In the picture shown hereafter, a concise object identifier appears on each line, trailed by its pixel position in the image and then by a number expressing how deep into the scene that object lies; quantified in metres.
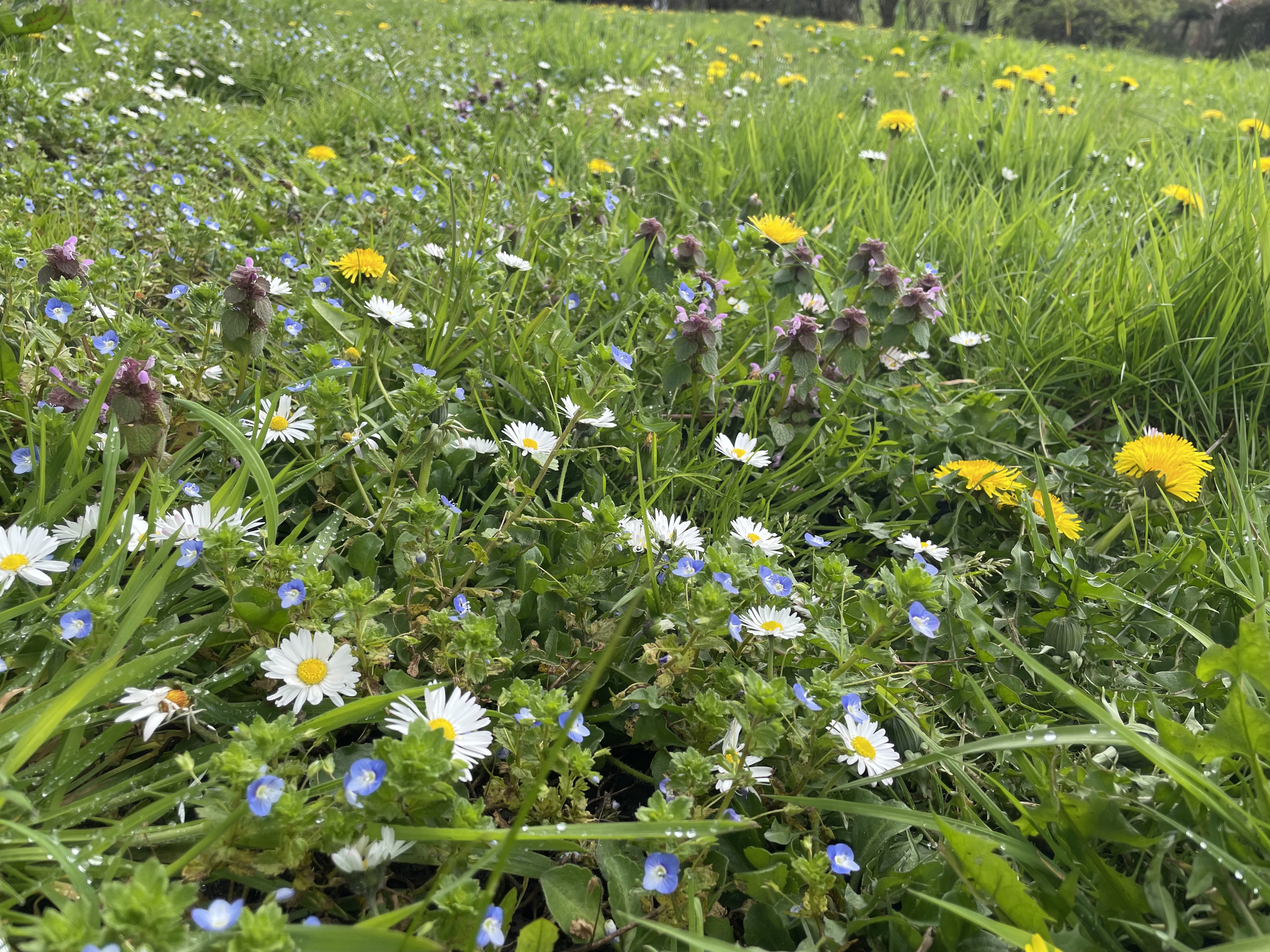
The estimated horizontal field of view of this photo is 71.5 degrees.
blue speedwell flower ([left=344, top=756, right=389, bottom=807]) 0.20
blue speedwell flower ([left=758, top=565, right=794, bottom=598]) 0.26
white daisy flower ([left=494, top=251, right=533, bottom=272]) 0.39
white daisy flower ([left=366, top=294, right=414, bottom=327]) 0.33
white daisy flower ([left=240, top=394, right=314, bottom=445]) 0.30
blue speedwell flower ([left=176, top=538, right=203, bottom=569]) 0.25
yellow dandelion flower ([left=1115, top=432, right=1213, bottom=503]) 0.33
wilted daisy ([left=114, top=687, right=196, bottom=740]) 0.21
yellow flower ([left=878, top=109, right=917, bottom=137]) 0.64
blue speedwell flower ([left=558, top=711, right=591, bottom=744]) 0.22
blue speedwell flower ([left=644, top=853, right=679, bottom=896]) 0.20
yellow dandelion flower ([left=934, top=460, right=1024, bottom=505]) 0.33
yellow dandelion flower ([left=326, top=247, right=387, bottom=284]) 0.39
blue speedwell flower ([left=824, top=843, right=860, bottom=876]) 0.21
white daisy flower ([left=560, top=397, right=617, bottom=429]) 0.31
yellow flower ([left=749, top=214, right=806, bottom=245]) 0.47
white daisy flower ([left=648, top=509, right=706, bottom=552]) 0.30
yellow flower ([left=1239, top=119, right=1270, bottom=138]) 0.66
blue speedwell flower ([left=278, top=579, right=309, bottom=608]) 0.24
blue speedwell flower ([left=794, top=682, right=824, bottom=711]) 0.23
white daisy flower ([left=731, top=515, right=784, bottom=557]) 0.30
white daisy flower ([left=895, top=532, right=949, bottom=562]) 0.31
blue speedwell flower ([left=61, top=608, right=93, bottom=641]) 0.22
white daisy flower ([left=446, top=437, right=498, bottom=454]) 0.32
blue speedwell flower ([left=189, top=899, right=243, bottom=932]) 0.17
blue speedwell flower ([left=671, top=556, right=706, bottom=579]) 0.26
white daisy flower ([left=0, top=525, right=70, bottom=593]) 0.24
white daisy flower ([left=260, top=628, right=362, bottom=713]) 0.23
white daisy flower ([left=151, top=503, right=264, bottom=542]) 0.26
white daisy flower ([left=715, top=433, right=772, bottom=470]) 0.34
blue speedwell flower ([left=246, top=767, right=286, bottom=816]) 0.19
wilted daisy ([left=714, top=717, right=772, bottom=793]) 0.22
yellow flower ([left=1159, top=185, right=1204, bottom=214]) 0.54
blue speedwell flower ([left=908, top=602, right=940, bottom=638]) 0.25
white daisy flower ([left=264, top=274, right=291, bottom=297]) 0.36
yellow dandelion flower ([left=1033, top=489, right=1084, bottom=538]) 0.32
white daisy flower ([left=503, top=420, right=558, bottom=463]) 0.33
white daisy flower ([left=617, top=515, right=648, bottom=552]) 0.29
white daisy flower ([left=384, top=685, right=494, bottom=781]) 0.22
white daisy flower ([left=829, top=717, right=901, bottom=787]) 0.24
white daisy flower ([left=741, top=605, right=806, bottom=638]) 0.26
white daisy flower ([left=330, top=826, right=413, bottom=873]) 0.19
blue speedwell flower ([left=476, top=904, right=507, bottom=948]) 0.19
